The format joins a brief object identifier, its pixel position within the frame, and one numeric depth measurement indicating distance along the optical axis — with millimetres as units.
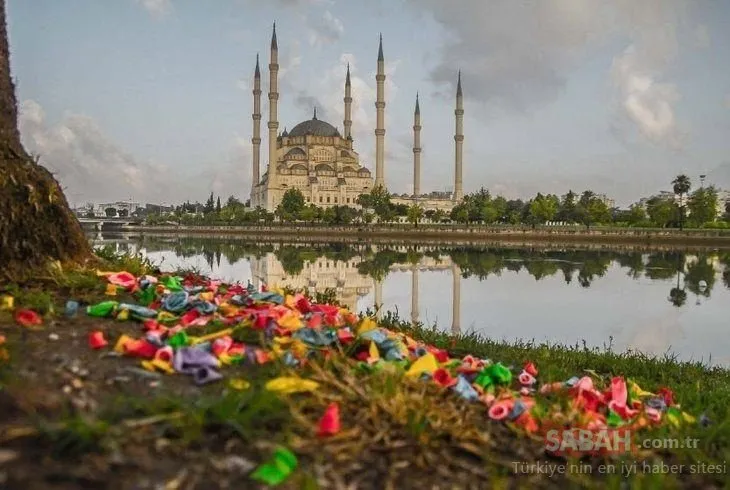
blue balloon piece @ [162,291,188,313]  3314
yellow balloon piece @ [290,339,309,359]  2652
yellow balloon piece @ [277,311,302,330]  3008
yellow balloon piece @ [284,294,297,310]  3814
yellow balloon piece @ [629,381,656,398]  3482
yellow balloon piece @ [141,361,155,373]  2316
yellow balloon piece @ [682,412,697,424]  2826
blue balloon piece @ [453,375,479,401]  2594
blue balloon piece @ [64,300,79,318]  2832
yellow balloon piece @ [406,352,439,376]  2713
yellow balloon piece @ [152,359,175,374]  2328
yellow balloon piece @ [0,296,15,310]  2746
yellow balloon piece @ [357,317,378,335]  3143
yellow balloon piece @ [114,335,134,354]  2443
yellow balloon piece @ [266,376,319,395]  2188
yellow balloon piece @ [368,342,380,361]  2812
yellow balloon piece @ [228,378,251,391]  2229
